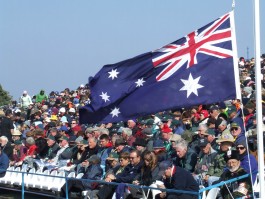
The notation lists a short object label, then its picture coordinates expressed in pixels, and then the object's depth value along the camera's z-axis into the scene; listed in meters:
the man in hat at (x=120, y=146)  13.25
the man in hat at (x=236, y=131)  12.55
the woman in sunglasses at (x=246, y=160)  10.48
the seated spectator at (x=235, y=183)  10.09
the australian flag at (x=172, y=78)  10.23
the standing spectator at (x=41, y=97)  33.64
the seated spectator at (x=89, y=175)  13.30
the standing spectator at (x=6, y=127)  21.30
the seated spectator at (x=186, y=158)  11.88
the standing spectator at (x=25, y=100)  32.09
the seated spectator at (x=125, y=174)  12.07
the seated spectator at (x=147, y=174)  11.44
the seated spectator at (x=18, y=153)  17.17
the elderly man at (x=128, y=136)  14.57
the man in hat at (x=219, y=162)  11.27
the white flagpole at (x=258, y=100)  8.51
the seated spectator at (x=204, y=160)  11.62
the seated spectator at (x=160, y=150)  12.57
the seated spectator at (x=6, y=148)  17.78
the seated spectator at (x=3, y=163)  16.80
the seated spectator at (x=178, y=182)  10.33
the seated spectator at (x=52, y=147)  16.33
